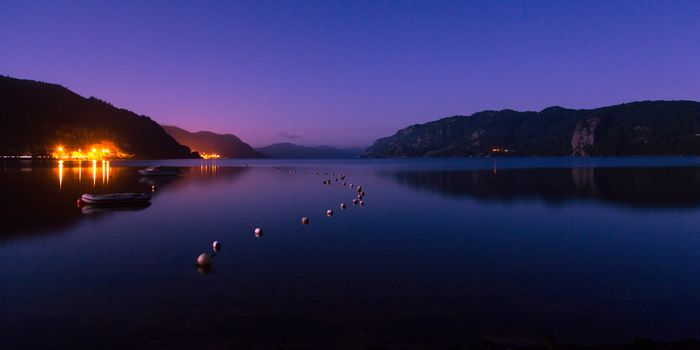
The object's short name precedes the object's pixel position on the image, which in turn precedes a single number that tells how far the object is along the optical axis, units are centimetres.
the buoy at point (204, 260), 1702
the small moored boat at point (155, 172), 8356
